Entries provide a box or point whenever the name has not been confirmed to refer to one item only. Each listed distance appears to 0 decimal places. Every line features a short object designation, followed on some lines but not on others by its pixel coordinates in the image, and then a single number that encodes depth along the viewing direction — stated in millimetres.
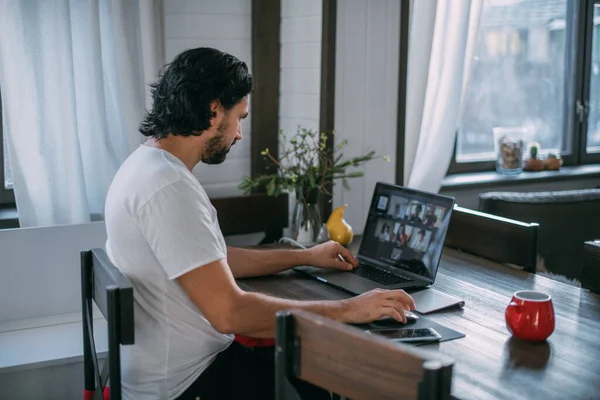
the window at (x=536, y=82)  3949
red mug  1712
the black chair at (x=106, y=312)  1613
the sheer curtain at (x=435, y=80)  3242
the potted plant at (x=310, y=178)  2633
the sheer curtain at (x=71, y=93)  2551
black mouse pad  1782
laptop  2176
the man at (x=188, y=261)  1694
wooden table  1512
